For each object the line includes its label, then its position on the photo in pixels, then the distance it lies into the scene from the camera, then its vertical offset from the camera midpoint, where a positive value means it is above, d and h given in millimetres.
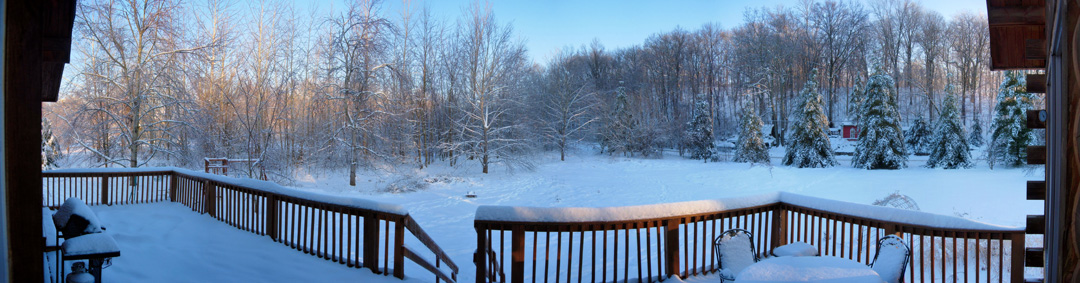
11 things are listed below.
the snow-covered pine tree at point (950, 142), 19891 +39
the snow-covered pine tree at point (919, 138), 24427 +238
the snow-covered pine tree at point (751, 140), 24953 +89
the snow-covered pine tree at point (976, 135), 24859 +410
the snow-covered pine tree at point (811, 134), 22312 +365
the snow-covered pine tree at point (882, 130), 20469 +517
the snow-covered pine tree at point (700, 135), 27641 +366
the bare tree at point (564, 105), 28203 +2116
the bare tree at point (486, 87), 21625 +2368
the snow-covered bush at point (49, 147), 16503 -317
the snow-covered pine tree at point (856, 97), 25884 +2398
